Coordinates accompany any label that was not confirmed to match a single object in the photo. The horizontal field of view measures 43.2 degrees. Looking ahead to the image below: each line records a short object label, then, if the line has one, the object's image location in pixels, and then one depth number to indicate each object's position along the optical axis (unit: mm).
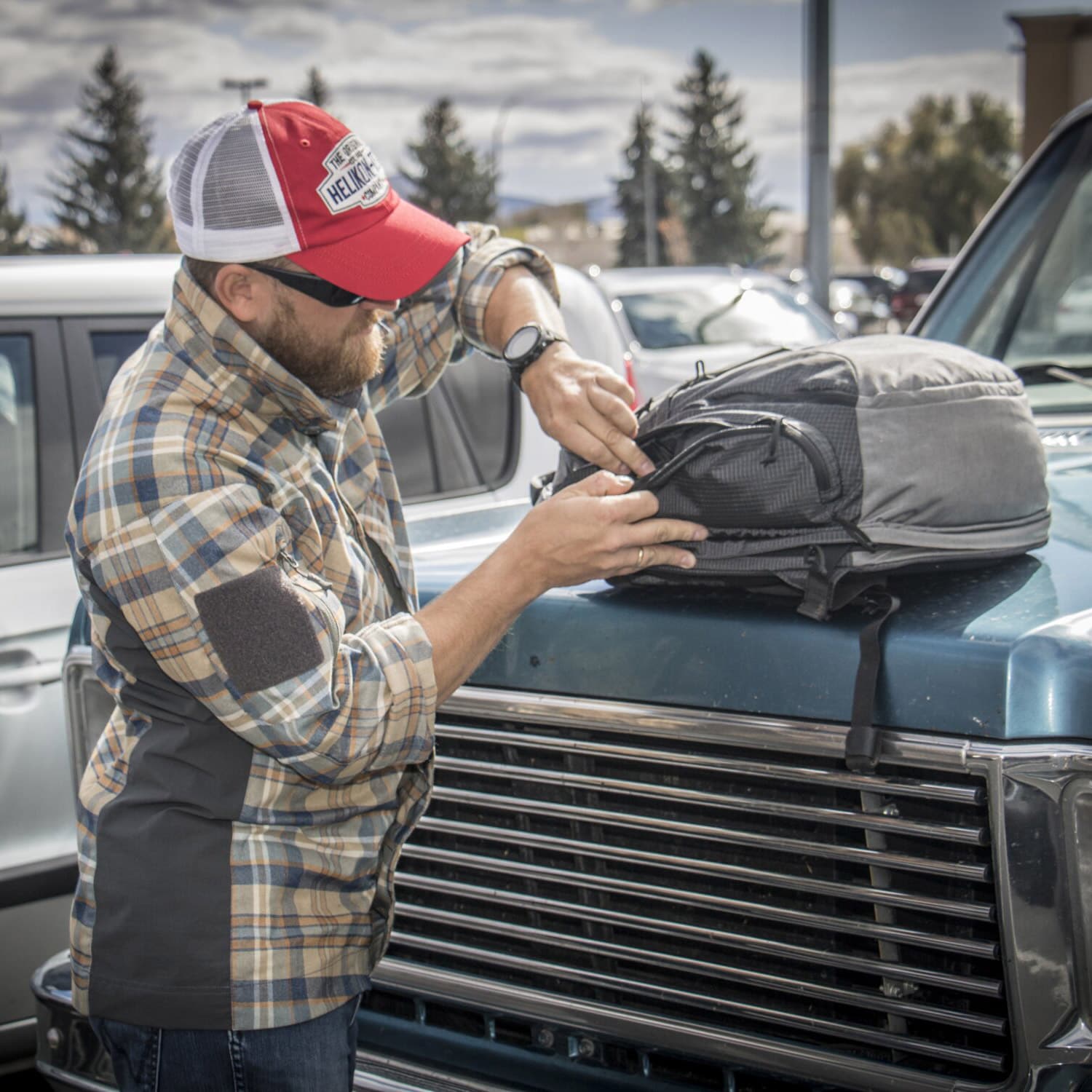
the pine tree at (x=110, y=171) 55906
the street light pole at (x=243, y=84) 27422
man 1696
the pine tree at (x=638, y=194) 64625
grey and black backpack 1766
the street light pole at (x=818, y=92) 13594
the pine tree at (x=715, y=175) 70375
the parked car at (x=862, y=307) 22383
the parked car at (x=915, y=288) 27656
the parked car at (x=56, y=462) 3213
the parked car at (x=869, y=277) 31419
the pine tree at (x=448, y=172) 65875
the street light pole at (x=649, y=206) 57375
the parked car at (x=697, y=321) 10852
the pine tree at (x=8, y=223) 43609
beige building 40594
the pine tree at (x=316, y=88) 68481
